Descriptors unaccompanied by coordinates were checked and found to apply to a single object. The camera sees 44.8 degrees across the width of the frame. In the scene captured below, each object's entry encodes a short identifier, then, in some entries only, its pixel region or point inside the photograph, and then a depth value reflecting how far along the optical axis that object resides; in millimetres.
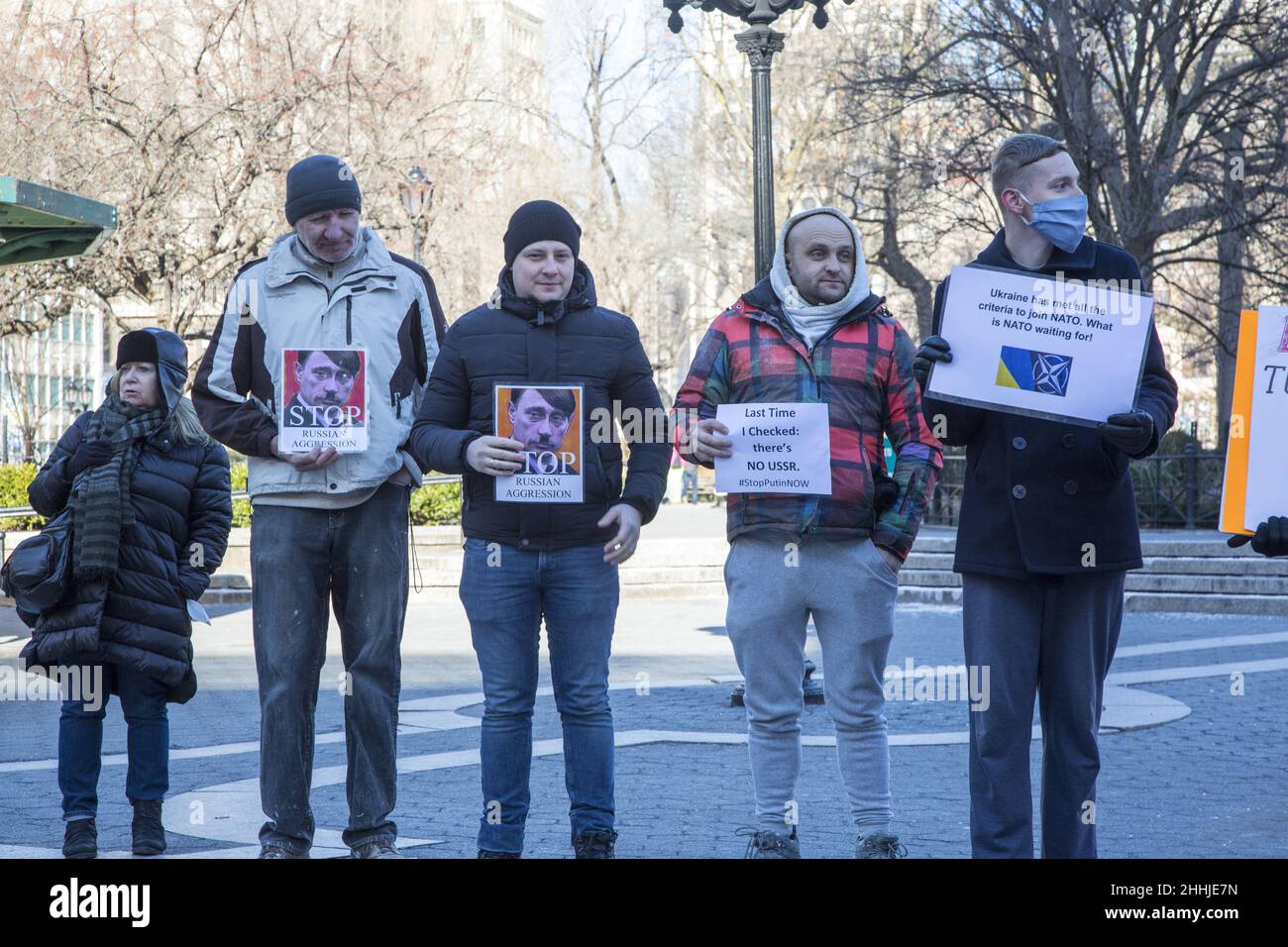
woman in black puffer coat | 5648
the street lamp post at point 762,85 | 9328
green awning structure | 8477
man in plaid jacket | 4906
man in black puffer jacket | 5074
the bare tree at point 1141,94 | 20297
